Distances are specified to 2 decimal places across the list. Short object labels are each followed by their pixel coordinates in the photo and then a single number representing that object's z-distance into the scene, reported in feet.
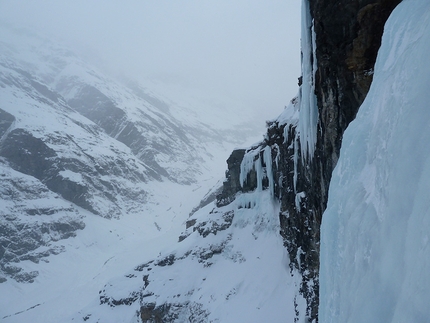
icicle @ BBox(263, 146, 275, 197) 66.08
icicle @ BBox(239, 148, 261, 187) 76.07
